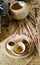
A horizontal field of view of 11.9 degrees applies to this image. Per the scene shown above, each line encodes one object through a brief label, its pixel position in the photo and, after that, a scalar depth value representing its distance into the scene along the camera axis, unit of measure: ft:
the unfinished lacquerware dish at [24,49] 3.32
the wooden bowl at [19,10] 3.90
